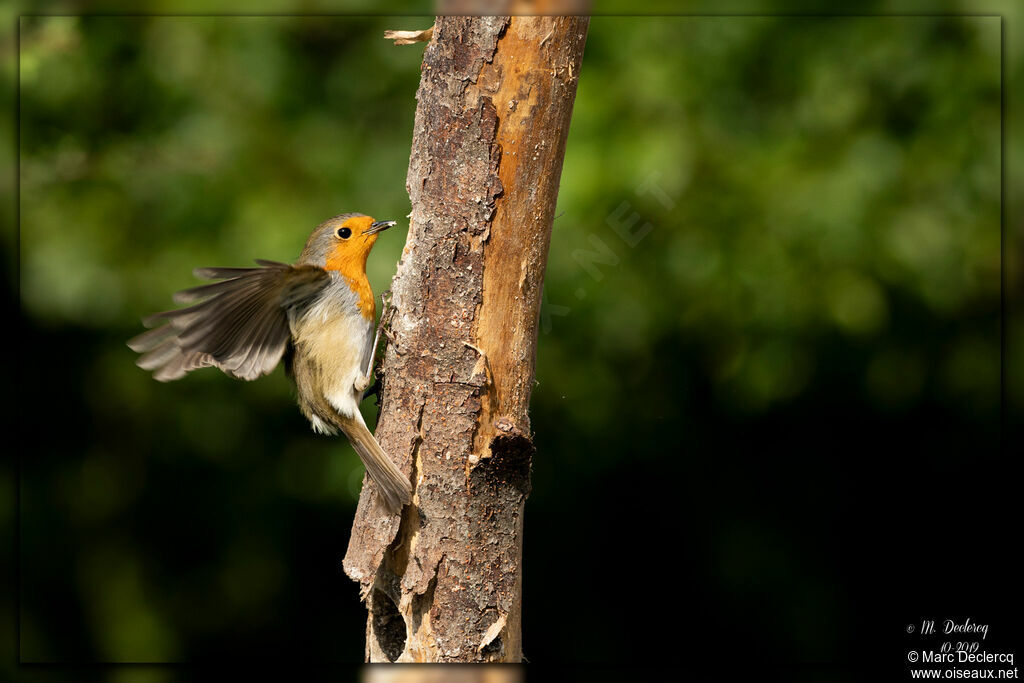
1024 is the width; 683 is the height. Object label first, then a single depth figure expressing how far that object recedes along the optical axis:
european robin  5.24
